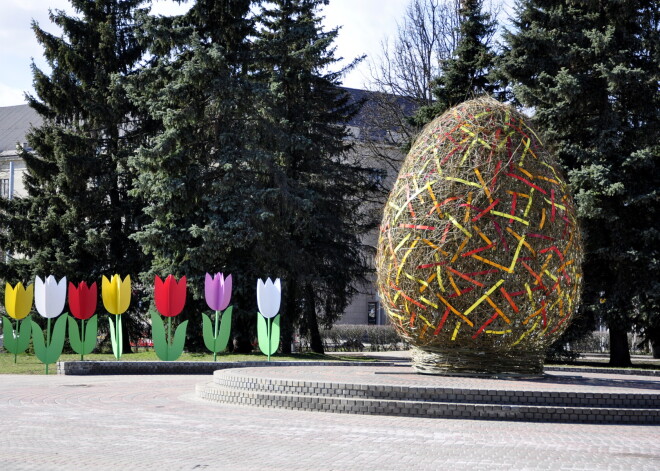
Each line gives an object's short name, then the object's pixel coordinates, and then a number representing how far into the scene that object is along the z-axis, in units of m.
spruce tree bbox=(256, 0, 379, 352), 27.97
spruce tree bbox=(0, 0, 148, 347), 30.89
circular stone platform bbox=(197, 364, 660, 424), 11.62
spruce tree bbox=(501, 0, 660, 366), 24.16
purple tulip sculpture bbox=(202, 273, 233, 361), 21.50
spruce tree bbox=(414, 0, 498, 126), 30.86
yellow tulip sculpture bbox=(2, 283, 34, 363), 22.42
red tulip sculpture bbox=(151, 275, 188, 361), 20.66
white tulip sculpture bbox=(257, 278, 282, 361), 21.48
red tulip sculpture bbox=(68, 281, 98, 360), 21.08
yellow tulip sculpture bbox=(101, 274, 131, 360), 20.89
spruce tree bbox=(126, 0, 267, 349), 26.53
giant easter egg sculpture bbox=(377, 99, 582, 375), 12.96
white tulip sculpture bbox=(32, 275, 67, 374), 19.73
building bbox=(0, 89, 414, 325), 60.30
